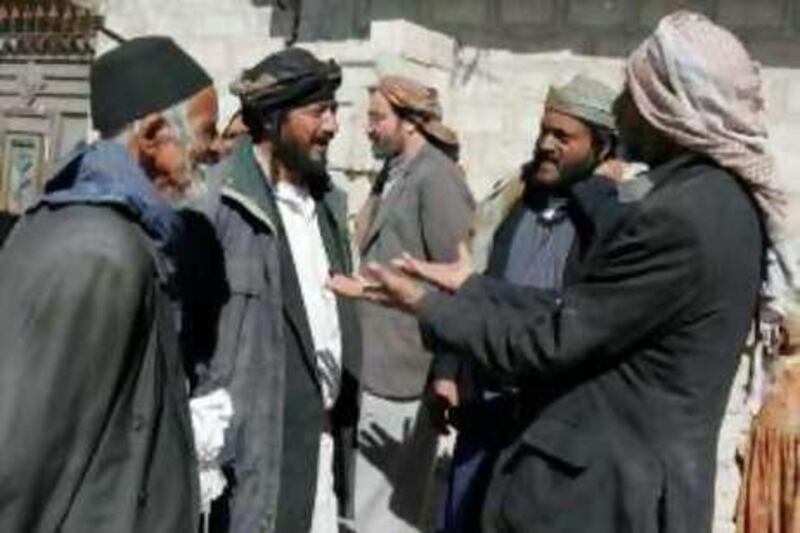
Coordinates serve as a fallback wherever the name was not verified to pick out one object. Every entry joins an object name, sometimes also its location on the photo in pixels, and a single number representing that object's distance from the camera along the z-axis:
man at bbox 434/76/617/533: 4.08
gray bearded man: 2.19
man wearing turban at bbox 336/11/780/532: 2.58
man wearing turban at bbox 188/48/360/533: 3.49
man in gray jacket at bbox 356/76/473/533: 4.71
